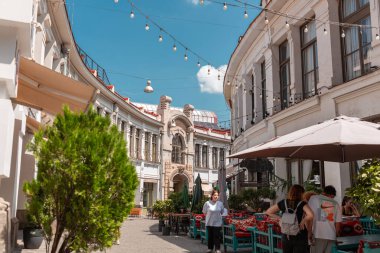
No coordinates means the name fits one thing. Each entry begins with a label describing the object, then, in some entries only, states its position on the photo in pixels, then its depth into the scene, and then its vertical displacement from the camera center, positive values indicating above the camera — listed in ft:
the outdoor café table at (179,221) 54.54 -2.59
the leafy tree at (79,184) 18.26 +0.71
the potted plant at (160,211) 58.90 -1.45
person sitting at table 32.63 -0.54
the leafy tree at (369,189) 18.20 +0.56
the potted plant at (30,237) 32.37 -2.78
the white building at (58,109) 22.99 +9.52
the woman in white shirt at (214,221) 33.01 -1.52
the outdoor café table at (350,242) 21.52 -2.02
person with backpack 21.12 -1.00
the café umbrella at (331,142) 20.20 +3.17
